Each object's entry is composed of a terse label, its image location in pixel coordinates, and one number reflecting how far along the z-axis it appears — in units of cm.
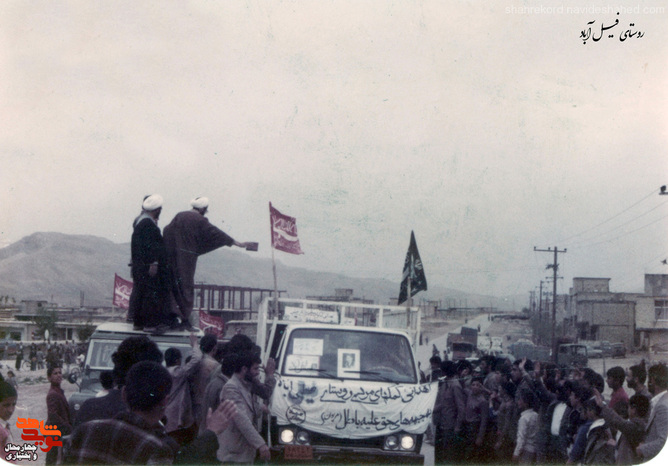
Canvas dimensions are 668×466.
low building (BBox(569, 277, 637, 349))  4276
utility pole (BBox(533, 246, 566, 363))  3604
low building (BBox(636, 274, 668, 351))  3753
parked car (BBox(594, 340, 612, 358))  3714
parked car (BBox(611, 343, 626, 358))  3792
